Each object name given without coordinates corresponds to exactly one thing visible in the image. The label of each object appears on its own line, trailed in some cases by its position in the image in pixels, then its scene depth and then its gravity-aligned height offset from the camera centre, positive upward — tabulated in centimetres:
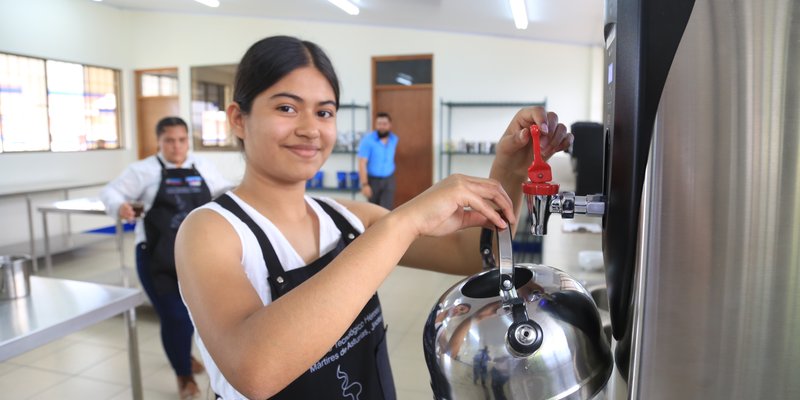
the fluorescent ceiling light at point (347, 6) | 627 +182
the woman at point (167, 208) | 279 -31
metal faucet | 60 -5
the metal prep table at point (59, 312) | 156 -53
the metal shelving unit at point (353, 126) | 772 +40
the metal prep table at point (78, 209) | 431 -49
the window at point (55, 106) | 543 +58
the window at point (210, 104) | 840 +80
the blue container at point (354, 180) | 779 -41
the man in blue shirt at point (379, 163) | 615 -12
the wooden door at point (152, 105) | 866 +80
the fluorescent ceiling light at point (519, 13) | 530 +152
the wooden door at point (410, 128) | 761 +37
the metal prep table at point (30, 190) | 515 -37
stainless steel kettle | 56 -21
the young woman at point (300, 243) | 64 -15
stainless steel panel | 47 -5
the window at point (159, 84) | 867 +115
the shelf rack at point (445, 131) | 735 +31
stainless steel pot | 187 -45
